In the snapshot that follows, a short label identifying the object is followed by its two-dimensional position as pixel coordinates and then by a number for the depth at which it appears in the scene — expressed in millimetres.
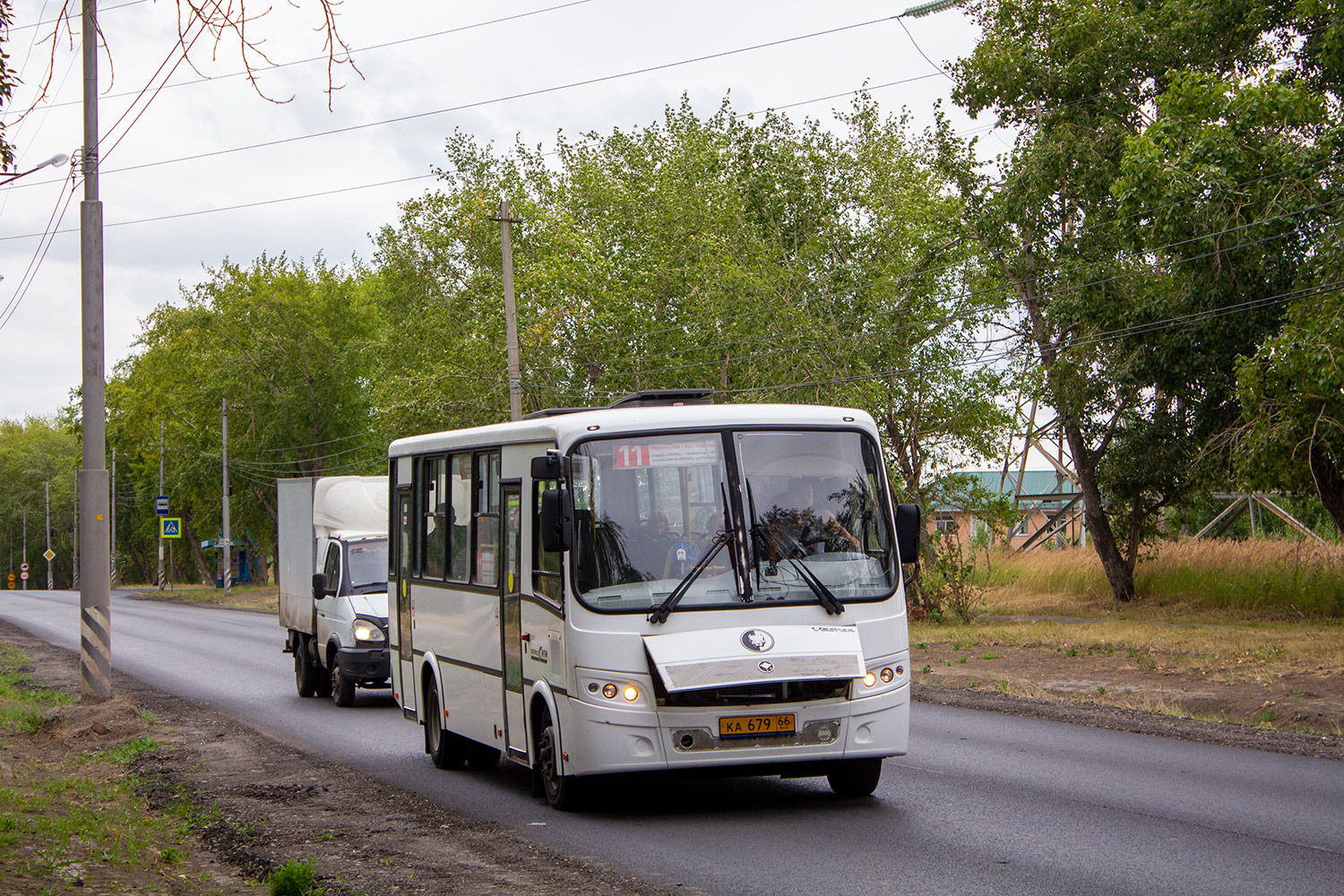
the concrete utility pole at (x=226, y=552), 61688
